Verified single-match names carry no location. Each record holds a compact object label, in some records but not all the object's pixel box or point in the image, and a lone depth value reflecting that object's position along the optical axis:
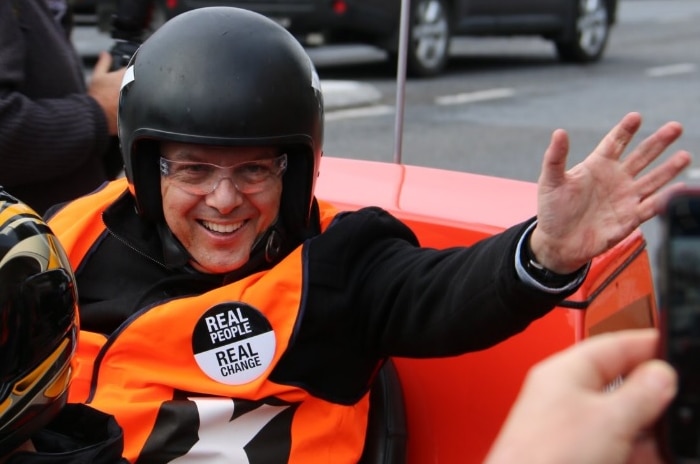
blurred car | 10.48
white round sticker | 2.29
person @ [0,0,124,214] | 2.91
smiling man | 2.09
